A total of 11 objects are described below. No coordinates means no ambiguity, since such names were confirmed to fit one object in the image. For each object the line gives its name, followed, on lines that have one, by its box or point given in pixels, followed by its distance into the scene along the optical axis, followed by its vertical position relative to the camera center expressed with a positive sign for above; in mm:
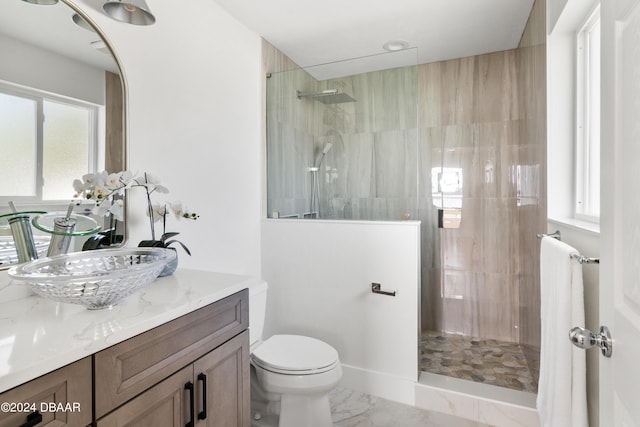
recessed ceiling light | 2562 +1273
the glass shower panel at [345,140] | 2281 +516
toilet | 1619 -757
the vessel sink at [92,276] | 854 -172
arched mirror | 1129 +400
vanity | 698 -352
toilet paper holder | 2135 -477
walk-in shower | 2281 +277
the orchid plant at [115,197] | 1350 +68
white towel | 1171 -486
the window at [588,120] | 1541 +433
